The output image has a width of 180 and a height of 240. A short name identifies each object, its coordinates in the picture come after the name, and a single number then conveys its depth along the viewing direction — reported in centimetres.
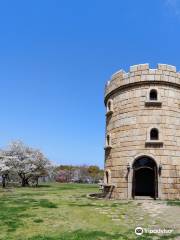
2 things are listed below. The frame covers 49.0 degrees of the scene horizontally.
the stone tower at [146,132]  1254
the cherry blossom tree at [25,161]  3061
